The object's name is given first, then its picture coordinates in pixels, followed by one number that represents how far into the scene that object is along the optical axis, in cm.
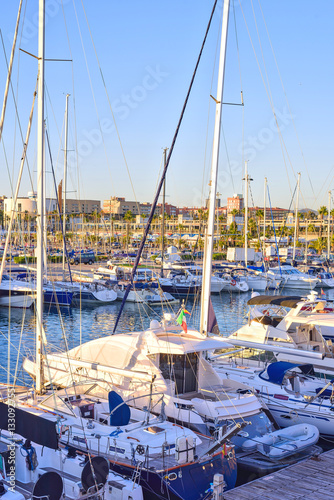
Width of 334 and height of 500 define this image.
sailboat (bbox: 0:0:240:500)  1014
